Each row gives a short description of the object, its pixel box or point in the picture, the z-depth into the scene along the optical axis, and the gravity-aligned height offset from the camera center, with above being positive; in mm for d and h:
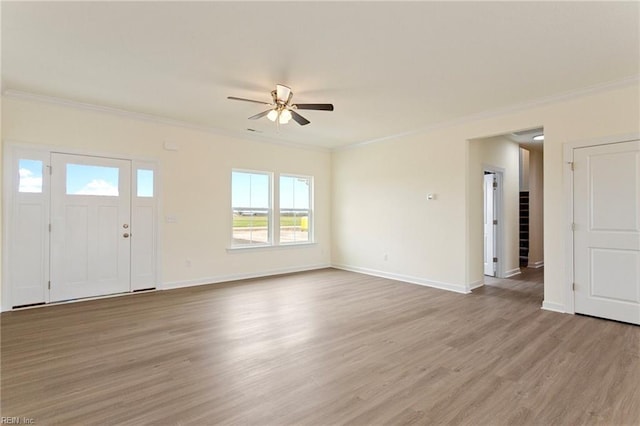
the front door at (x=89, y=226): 4465 -170
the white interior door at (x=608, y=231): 3633 -179
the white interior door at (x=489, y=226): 6441 -217
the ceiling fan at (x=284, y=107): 3623 +1263
